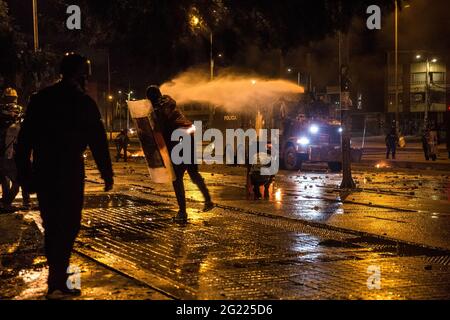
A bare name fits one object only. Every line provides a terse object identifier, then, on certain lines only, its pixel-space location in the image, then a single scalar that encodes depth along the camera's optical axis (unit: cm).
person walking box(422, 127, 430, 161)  2915
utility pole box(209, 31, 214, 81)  2805
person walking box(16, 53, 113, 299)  537
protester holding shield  927
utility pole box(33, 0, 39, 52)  2528
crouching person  1299
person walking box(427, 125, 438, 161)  2900
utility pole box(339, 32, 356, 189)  1480
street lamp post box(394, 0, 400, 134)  3564
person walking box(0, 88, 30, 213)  1102
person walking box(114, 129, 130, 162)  3048
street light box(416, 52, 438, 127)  5138
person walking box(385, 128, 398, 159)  3042
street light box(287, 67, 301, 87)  2695
